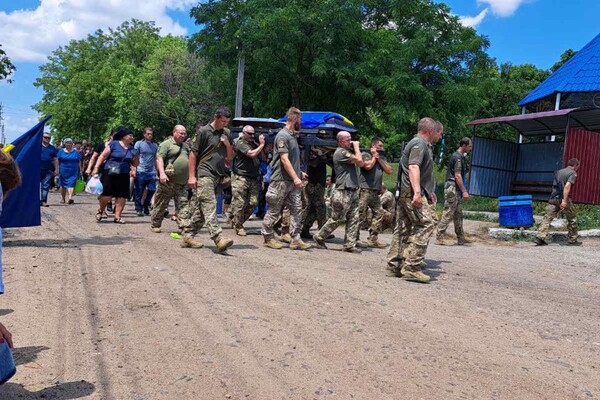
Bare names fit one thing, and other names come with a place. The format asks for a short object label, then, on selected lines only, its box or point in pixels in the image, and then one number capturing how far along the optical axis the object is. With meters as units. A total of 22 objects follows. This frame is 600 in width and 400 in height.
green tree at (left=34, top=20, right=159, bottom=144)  59.69
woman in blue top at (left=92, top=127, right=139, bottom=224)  10.60
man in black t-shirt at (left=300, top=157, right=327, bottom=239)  9.88
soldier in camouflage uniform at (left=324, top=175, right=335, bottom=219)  12.34
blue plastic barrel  12.85
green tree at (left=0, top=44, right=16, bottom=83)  30.55
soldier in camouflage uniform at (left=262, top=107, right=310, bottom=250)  8.27
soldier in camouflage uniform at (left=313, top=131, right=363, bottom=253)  8.70
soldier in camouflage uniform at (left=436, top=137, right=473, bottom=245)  10.52
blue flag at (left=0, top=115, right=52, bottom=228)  7.40
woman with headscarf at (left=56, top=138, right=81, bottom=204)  14.35
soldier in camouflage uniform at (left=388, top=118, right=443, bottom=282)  6.76
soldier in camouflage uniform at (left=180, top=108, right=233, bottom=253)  7.72
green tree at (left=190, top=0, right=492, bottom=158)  20.12
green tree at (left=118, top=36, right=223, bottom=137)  39.84
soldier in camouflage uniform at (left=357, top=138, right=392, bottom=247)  9.29
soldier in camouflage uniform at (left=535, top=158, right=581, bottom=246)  11.15
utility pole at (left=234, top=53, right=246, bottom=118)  20.17
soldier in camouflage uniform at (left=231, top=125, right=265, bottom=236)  9.58
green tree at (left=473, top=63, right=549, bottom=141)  35.41
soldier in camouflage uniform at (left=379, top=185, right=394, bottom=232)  10.85
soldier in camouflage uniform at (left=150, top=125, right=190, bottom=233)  9.42
